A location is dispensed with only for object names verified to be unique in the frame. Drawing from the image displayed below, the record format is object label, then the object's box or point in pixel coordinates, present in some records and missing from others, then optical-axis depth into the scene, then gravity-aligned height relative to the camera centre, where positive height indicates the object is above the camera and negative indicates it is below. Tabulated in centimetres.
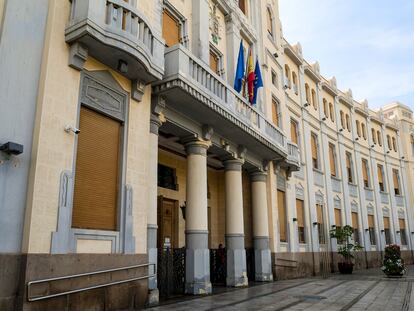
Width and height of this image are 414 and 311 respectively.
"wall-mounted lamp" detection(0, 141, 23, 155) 597 +158
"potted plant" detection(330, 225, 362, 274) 2050 -1
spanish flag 1460 +625
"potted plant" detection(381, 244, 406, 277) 1670 -72
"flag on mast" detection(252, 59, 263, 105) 1474 +629
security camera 703 +219
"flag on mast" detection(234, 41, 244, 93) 1377 +619
